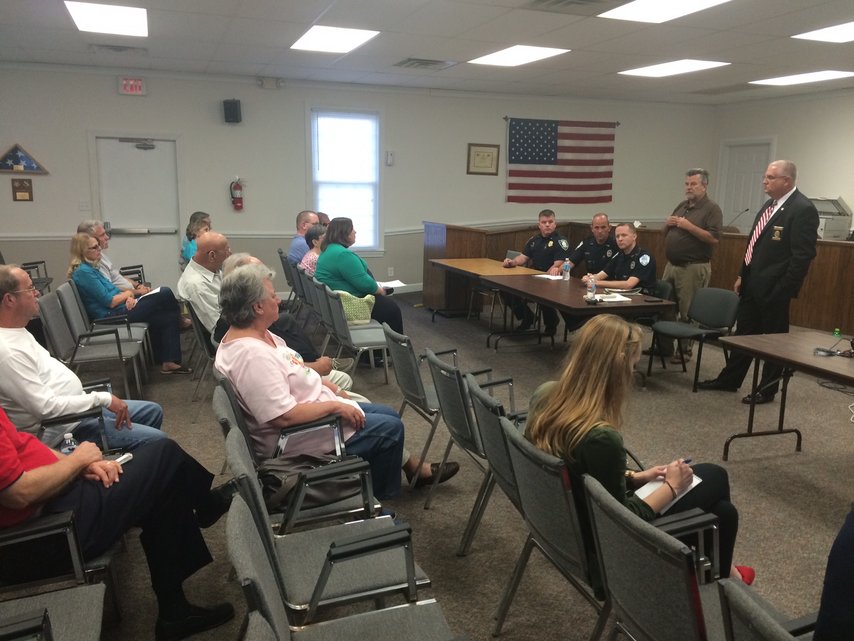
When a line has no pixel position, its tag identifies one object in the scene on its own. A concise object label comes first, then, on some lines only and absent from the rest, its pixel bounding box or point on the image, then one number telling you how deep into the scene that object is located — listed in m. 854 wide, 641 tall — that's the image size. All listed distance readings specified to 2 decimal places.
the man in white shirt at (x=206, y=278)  4.30
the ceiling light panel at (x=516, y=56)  6.38
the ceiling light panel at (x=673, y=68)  6.97
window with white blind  8.70
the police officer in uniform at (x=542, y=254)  7.10
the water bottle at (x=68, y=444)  2.55
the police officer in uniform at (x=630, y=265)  5.68
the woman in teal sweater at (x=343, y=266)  5.16
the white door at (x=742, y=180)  10.19
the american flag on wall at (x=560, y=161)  9.80
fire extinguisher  8.26
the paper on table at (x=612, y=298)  5.17
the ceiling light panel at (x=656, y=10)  4.60
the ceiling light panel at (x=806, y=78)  7.55
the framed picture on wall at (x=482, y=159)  9.52
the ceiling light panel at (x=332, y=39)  5.66
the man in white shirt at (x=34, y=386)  2.41
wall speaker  7.97
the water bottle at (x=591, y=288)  5.29
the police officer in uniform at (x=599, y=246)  6.36
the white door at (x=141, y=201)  7.79
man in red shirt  1.90
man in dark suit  4.54
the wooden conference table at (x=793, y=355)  3.17
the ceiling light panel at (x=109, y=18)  4.94
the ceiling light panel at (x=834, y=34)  5.32
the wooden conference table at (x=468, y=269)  6.82
